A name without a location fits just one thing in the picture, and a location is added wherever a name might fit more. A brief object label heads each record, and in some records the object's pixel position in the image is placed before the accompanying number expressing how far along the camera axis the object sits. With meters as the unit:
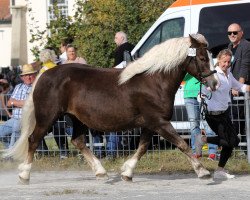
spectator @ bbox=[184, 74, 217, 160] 14.20
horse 11.70
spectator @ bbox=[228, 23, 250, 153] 13.91
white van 15.70
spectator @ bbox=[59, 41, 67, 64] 16.85
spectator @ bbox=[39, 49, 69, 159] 14.93
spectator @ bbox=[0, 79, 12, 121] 15.28
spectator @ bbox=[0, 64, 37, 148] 15.02
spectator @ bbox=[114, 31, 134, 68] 15.95
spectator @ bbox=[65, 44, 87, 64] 15.80
